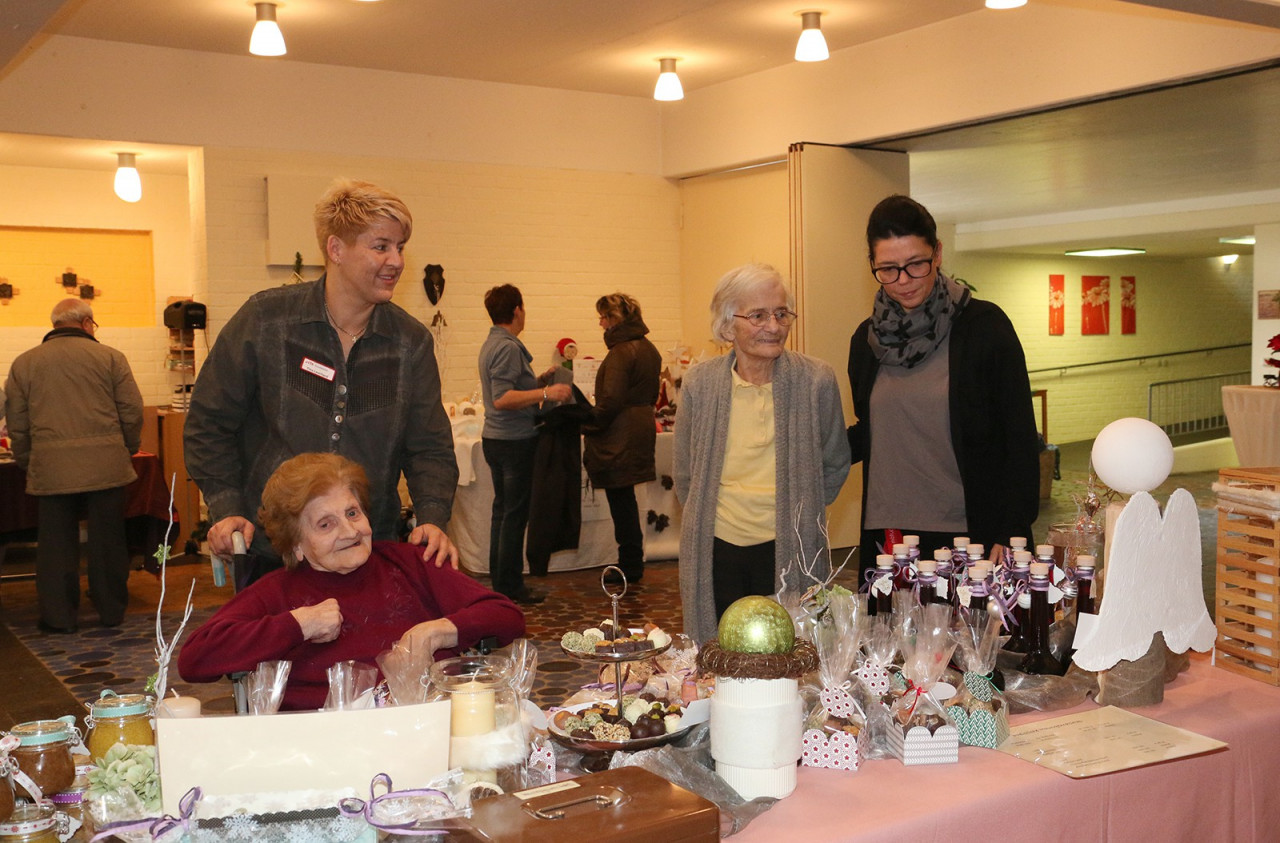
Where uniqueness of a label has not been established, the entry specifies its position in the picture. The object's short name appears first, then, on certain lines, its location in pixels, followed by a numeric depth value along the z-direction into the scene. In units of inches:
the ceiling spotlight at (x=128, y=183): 310.8
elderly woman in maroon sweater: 89.2
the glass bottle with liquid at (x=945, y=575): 87.9
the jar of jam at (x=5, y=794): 57.2
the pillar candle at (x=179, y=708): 65.2
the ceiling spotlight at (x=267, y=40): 231.9
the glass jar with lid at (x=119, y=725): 66.6
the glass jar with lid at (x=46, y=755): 62.6
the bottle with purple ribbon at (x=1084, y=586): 83.9
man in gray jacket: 233.0
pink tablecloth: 65.5
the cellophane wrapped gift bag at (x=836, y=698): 72.4
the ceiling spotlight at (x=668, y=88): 279.6
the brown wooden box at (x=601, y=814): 54.0
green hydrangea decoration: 61.2
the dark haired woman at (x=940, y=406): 108.9
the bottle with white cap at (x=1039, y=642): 85.2
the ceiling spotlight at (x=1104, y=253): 605.4
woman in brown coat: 252.8
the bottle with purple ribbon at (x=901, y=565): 90.8
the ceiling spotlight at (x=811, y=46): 246.4
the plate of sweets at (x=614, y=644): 75.5
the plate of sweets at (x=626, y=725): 71.6
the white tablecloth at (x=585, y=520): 271.6
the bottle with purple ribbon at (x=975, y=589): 84.1
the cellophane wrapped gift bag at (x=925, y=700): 73.0
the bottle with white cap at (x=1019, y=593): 85.0
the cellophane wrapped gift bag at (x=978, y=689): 75.4
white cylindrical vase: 66.9
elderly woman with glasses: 120.3
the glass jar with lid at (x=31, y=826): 56.2
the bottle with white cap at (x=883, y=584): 90.2
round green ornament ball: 67.0
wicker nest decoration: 66.8
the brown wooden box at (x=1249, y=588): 90.4
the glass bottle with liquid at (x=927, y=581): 87.0
